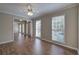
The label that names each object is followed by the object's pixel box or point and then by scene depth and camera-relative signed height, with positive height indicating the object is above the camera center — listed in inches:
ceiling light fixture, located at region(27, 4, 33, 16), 46.8 +16.6
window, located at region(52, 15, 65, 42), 61.3 +1.6
